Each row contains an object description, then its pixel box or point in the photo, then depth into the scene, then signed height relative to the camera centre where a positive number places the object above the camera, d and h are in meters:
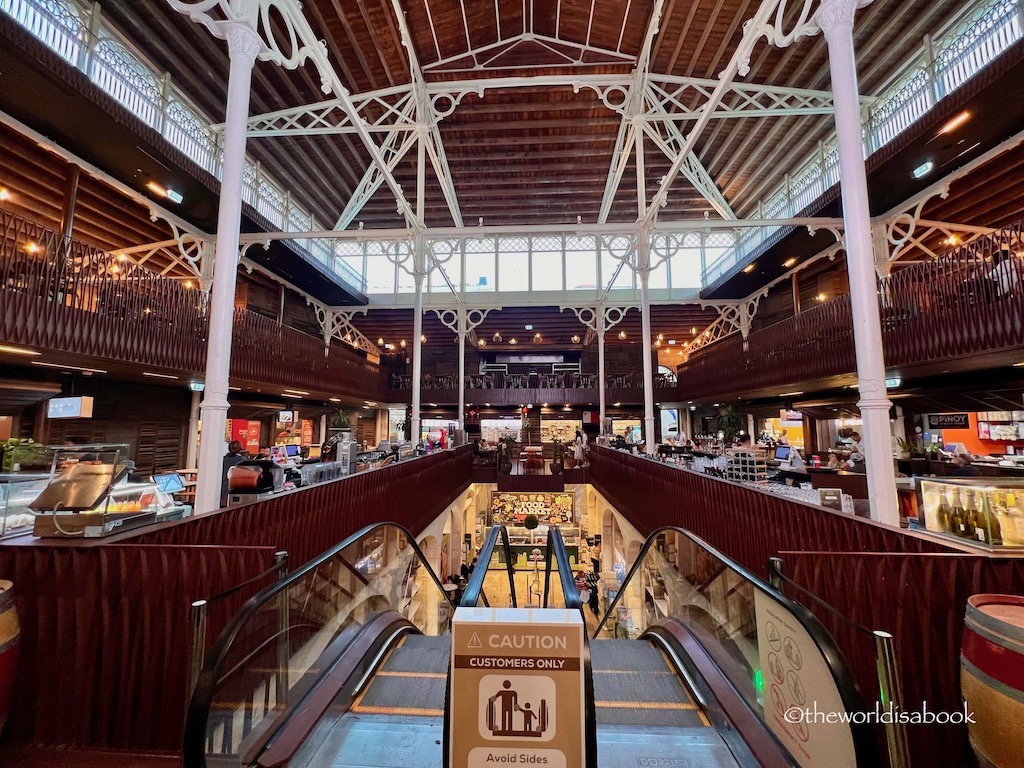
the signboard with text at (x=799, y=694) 1.56 -1.06
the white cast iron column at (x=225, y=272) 3.80 +1.45
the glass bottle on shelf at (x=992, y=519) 2.60 -0.55
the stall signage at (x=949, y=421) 10.93 +0.17
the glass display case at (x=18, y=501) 3.13 -0.54
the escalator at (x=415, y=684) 1.86 -1.43
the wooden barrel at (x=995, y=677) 1.70 -1.02
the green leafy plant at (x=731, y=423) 16.38 +0.19
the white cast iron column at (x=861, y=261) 3.45 +1.38
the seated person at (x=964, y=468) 7.23 -0.67
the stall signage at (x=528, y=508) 17.83 -3.29
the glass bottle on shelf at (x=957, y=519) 2.82 -0.59
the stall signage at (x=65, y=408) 7.64 +0.37
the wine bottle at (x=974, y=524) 2.67 -0.60
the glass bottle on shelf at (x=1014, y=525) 2.57 -0.57
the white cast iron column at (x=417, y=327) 9.65 +2.44
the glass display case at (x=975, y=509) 2.58 -0.52
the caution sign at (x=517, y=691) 1.21 -0.74
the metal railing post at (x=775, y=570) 2.37 -0.77
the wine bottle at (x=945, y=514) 2.92 -0.58
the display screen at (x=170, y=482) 5.54 -0.70
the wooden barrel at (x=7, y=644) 2.17 -1.08
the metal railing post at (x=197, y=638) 1.97 -0.97
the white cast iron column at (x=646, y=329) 9.07 +2.16
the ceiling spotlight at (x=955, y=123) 6.21 +4.41
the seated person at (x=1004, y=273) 5.55 +2.00
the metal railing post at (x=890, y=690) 1.60 -0.96
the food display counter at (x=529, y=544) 17.45 -4.66
